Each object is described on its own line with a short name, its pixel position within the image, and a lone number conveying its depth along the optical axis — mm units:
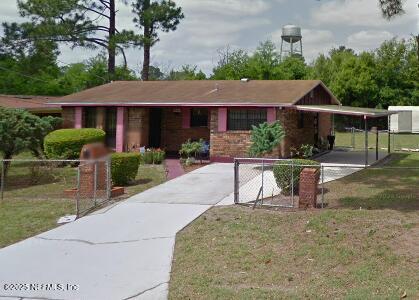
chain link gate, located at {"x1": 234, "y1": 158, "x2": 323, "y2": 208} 10852
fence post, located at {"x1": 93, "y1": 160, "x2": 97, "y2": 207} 10947
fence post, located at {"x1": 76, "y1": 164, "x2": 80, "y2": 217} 10289
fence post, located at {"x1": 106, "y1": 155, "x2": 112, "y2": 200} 11561
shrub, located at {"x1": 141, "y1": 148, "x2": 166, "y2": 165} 18969
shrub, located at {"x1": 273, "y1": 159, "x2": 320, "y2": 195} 11442
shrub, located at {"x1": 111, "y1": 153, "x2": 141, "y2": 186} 13406
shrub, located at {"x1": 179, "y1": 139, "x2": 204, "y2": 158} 19031
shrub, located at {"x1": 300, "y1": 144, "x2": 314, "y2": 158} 19781
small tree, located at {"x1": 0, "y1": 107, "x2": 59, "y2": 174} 14641
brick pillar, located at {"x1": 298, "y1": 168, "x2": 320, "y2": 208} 10219
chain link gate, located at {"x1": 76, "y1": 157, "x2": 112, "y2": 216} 11141
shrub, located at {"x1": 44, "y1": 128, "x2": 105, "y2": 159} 18547
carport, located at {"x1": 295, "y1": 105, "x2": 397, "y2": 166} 17844
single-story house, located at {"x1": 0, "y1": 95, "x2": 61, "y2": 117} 23991
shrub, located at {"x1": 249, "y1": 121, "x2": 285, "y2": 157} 16828
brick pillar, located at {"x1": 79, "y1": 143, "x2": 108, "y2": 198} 11719
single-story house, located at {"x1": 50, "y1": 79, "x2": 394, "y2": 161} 19250
